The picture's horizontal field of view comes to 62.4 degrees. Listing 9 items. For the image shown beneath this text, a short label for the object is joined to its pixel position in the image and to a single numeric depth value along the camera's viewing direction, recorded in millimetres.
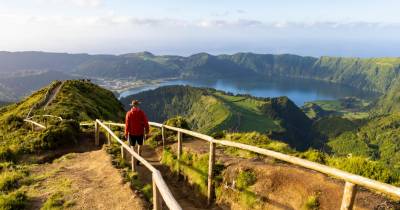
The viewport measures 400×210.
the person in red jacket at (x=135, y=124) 15969
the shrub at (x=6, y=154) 20047
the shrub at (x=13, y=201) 10458
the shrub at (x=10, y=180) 12870
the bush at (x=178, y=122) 22981
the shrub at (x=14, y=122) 34806
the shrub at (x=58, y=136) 23116
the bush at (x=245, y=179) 11570
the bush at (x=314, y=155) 14262
